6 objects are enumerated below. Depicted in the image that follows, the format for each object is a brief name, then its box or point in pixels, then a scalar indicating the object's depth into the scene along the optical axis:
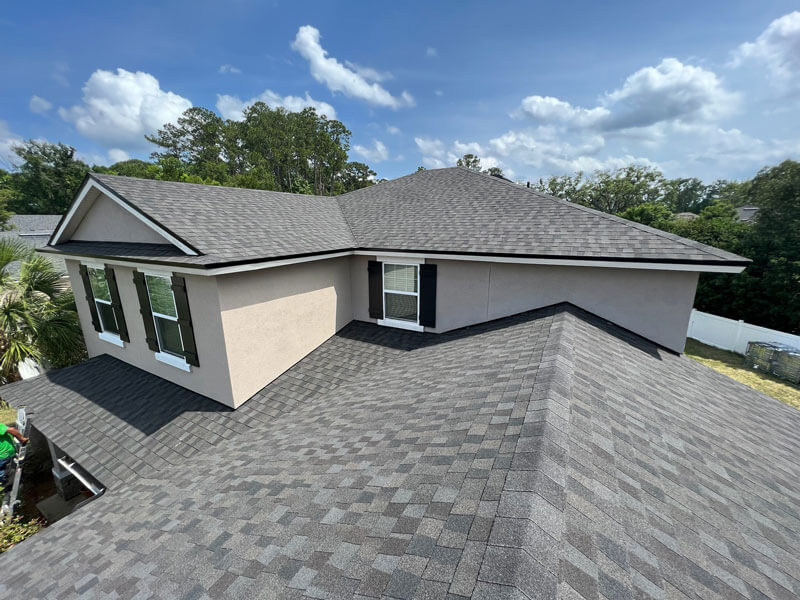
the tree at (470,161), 46.72
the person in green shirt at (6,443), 7.40
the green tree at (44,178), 43.28
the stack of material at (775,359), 13.56
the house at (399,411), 2.02
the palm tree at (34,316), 8.96
